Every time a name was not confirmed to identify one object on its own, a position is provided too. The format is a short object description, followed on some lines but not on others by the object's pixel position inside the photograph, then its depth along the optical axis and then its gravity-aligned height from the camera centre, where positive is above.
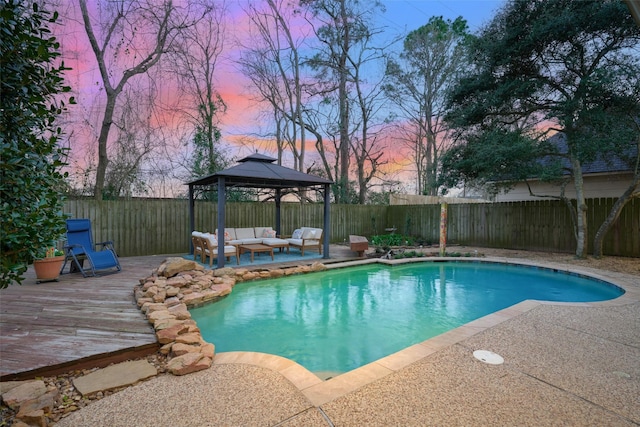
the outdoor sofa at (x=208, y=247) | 6.85 -0.67
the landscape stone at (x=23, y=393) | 2.04 -1.21
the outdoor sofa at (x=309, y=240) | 8.62 -0.63
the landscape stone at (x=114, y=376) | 2.37 -1.28
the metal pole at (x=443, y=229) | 8.93 -0.35
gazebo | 6.73 +0.95
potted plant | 5.04 -0.81
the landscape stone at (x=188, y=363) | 2.55 -1.23
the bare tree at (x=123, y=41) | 8.96 +5.39
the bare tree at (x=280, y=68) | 13.94 +7.05
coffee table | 7.41 -0.73
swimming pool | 3.74 -1.49
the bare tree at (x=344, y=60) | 14.65 +7.67
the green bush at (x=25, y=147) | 1.55 +0.40
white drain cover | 2.66 -1.25
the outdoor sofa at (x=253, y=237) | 7.98 -0.54
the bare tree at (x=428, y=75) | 14.82 +7.10
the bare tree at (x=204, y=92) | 11.01 +4.84
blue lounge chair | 5.65 -0.63
